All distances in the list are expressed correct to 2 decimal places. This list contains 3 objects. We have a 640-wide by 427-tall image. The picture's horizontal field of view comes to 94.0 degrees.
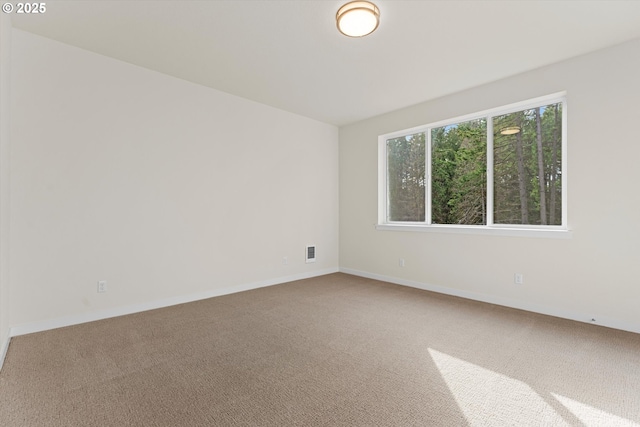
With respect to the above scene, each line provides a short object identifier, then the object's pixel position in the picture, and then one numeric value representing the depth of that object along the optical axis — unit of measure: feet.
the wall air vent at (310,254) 16.47
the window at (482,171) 10.82
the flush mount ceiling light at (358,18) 7.30
